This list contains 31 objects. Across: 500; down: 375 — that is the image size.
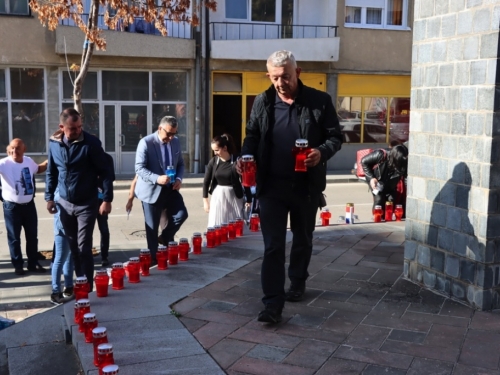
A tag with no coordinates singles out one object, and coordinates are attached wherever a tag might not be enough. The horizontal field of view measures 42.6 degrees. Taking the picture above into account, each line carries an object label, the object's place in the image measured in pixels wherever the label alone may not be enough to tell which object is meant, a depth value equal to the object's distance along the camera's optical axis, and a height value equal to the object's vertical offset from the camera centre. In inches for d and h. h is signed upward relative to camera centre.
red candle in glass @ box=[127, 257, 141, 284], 220.5 -52.8
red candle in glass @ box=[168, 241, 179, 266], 245.6 -52.4
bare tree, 416.8 +70.1
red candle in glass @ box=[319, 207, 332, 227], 333.1 -51.4
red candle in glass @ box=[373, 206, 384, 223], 341.4 -50.3
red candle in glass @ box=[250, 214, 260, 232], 318.7 -52.4
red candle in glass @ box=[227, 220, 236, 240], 295.1 -52.2
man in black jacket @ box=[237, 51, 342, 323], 180.4 -10.1
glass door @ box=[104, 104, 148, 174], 777.6 -18.3
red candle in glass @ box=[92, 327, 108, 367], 157.9 -54.1
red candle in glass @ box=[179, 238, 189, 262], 252.2 -52.3
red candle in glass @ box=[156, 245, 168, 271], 239.5 -52.3
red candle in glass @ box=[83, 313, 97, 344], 169.5 -55.0
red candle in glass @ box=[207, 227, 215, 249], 278.7 -52.7
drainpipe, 784.3 +19.6
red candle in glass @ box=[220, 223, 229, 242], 288.7 -52.1
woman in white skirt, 319.9 -33.9
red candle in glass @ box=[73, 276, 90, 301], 206.5 -55.8
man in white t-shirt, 316.8 -44.6
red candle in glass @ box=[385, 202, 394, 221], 349.7 -49.9
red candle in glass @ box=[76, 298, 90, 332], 180.7 -54.5
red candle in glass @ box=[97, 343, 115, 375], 148.2 -55.1
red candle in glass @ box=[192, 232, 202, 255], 264.7 -51.8
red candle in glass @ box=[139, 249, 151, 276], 230.5 -51.7
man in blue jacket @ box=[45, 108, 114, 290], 241.3 -24.8
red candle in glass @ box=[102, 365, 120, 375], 137.2 -54.2
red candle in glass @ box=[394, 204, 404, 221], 345.1 -49.8
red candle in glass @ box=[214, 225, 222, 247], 282.7 -52.5
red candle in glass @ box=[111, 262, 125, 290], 213.0 -52.9
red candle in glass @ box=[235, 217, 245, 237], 300.3 -51.2
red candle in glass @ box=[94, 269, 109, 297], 204.4 -53.2
